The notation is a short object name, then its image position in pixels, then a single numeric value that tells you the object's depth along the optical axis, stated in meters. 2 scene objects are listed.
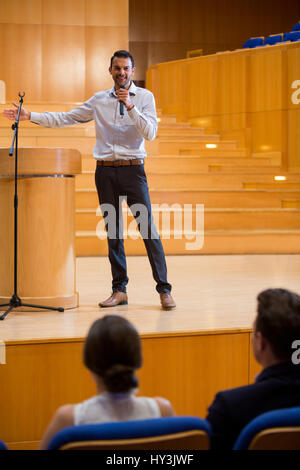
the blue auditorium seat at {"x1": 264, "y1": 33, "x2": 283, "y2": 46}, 11.35
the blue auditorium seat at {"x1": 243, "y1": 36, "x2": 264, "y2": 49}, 11.81
